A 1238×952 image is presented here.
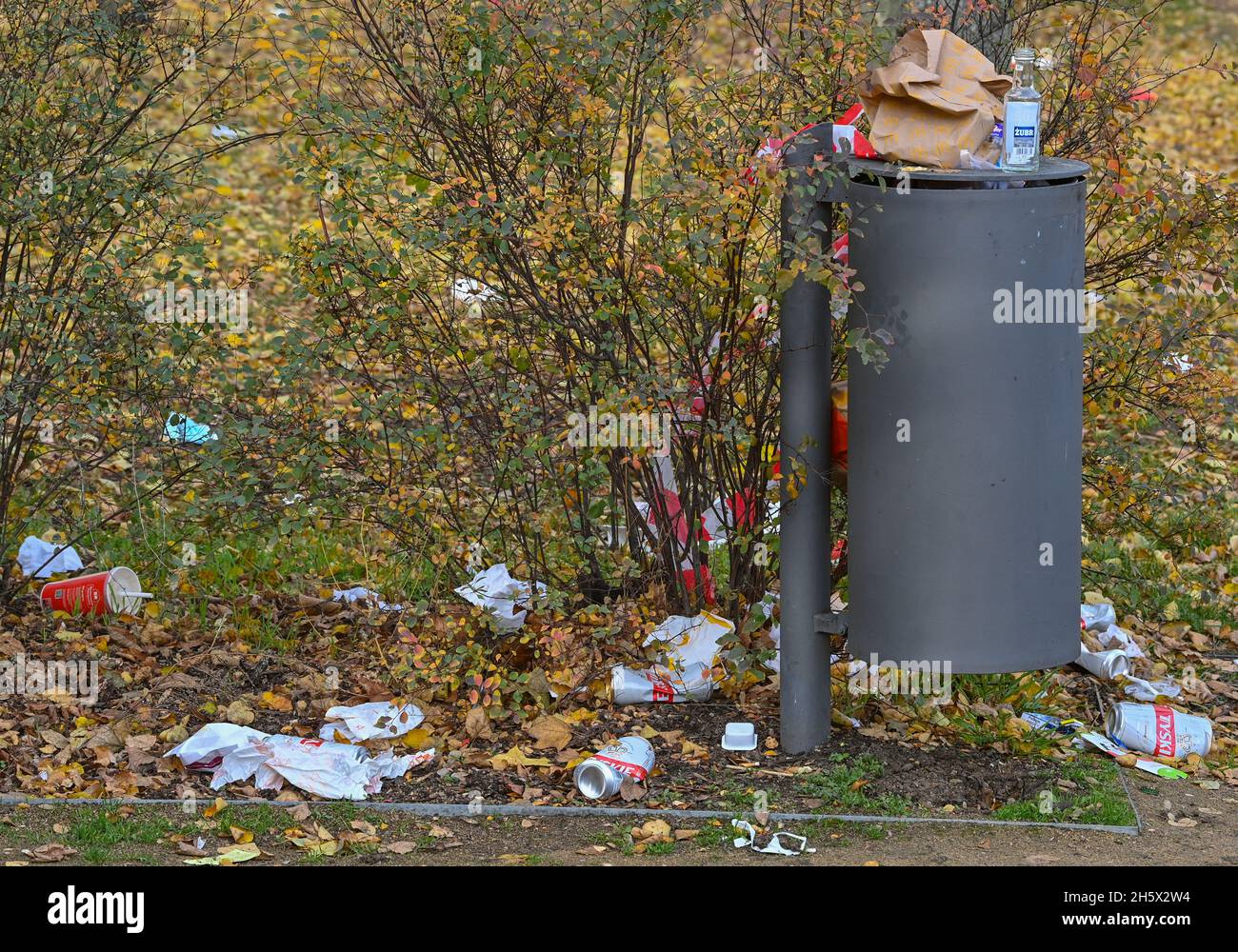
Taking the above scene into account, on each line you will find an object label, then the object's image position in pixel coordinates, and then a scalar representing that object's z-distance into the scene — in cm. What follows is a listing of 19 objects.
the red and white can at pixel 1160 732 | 910
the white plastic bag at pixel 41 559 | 1100
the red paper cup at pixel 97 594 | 1037
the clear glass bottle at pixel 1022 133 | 770
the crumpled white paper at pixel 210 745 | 848
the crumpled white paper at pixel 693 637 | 939
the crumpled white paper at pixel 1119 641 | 1041
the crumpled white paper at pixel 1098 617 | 1067
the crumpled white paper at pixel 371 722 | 891
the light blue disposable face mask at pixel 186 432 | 971
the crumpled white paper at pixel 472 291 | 909
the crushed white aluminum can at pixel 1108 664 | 1001
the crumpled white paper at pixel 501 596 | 931
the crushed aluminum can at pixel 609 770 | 825
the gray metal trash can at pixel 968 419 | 762
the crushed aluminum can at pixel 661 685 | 934
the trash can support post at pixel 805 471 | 807
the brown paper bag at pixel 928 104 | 770
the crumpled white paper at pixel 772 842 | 775
